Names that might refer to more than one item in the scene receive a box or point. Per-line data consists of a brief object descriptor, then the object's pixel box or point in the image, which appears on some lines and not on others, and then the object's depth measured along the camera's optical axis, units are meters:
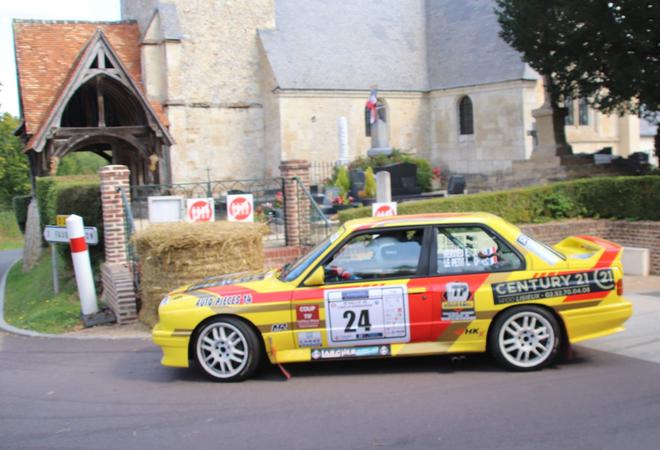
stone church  30.66
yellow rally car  6.93
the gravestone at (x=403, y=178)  23.83
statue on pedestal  28.70
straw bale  9.55
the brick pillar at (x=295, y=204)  13.66
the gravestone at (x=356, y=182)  22.86
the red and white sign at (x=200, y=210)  12.12
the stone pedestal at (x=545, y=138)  22.02
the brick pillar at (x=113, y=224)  12.00
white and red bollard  10.69
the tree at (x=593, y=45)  17.05
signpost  11.61
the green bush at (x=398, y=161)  27.69
